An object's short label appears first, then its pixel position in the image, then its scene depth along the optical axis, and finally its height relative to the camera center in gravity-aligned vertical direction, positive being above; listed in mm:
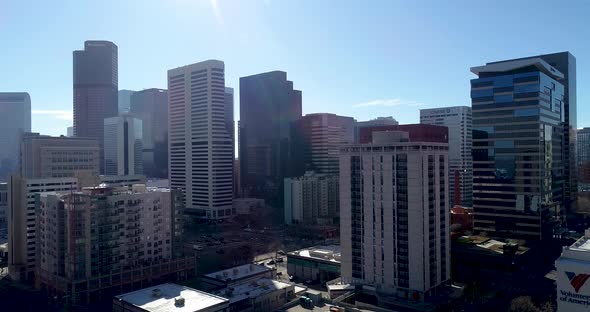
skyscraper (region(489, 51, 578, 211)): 175625 +19468
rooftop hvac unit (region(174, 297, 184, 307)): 75188 -23678
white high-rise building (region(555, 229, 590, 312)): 58750 -16294
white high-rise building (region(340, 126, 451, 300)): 85125 -11563
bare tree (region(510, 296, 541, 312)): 75125 -25021
